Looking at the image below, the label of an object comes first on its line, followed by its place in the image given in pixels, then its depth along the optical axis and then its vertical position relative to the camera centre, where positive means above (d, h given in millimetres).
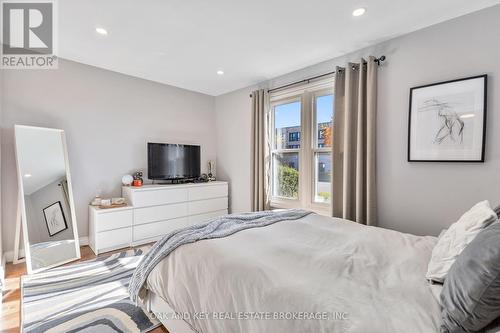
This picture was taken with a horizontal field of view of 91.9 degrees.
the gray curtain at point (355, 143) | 2596 +210
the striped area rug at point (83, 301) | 1748 -1167
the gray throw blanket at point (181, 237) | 1672 -533
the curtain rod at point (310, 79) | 2592 +1108
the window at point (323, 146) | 3193 +212
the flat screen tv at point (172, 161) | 3760 +18
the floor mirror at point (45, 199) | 2648 -424
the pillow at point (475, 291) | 759 -433
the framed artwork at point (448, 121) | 2045 +366
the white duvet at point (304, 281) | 924 -568
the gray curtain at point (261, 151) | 3744 +169
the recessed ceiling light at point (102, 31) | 2369 +1305
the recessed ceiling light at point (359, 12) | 2082 +1313
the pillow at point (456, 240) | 1157 -411
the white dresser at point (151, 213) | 3084 -742
